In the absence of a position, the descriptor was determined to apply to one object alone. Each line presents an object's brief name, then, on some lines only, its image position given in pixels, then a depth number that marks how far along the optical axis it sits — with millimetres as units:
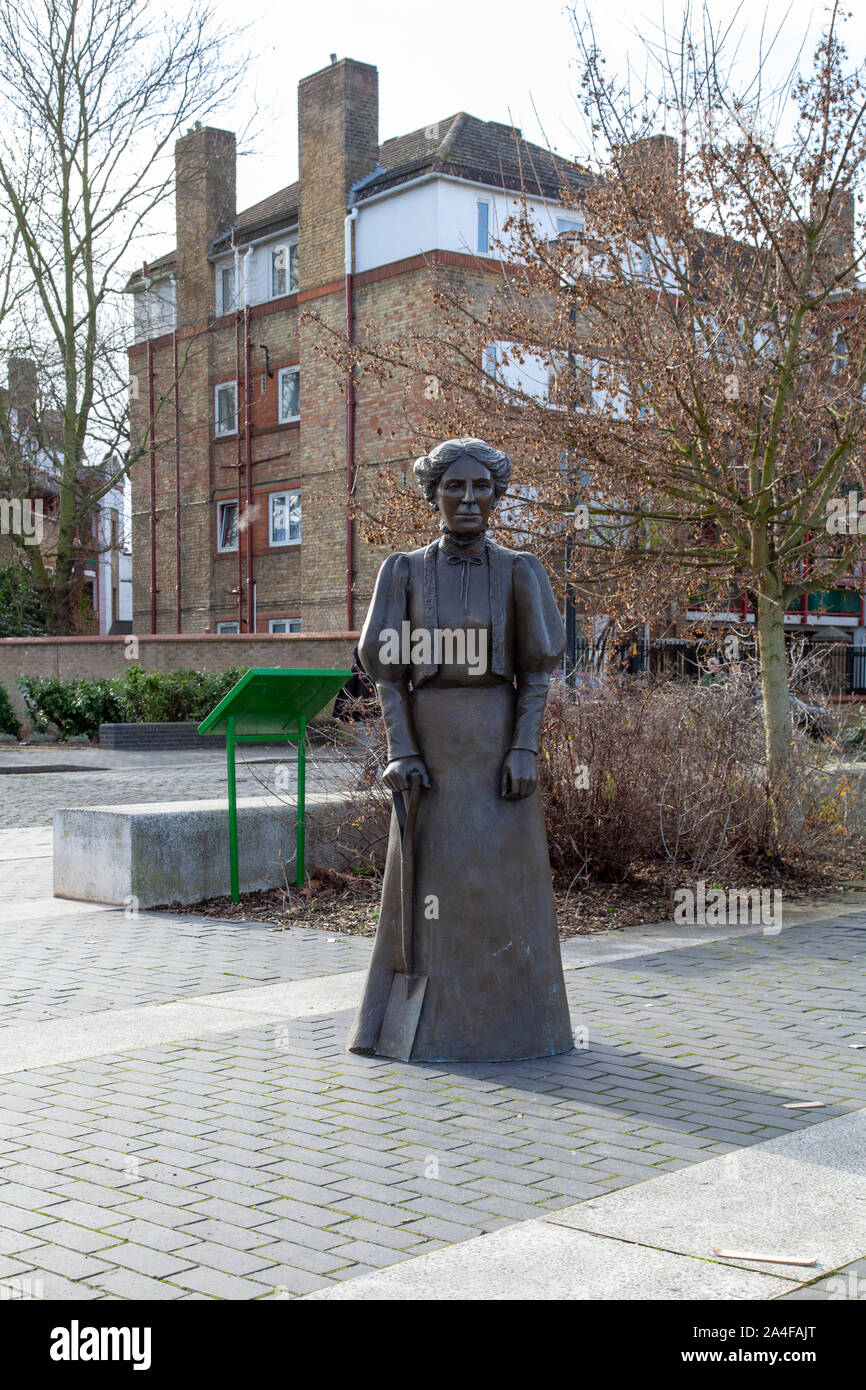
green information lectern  9062
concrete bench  9219
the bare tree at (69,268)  30531
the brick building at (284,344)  29094
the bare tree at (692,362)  10227
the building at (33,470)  32566
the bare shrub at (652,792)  9445
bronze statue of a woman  5438
